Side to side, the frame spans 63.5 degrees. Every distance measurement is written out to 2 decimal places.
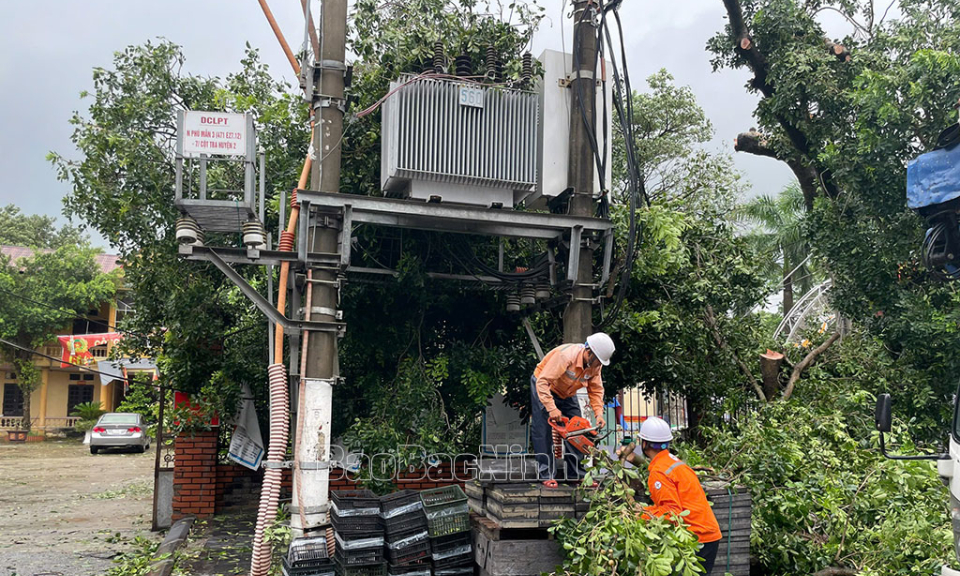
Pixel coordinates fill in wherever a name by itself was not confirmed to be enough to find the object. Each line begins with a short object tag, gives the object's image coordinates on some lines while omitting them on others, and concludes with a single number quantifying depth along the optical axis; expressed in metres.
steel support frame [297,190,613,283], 7.53
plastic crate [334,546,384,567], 6.48
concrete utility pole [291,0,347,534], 7.30
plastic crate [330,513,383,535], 6.55
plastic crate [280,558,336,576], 6.53
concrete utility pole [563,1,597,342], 8.30
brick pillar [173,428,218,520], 10.74
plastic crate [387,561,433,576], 6.46
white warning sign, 7.53
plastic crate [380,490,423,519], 6.64
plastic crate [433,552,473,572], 6.50
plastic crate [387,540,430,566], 6.49
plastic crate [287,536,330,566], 6.59
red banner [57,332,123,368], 31.84
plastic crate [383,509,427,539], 6.55
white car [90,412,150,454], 26.14
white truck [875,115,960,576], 7.71
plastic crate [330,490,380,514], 6.76
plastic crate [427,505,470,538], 6.54
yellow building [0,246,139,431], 34.38
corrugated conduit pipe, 7.06
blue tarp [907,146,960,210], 7.70
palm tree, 25.62
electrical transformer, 7.93
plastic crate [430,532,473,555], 6.55
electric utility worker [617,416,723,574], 5.42
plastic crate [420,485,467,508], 6.62
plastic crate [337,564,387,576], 6.47
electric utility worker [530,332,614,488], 6.89
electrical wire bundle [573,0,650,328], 8.23
